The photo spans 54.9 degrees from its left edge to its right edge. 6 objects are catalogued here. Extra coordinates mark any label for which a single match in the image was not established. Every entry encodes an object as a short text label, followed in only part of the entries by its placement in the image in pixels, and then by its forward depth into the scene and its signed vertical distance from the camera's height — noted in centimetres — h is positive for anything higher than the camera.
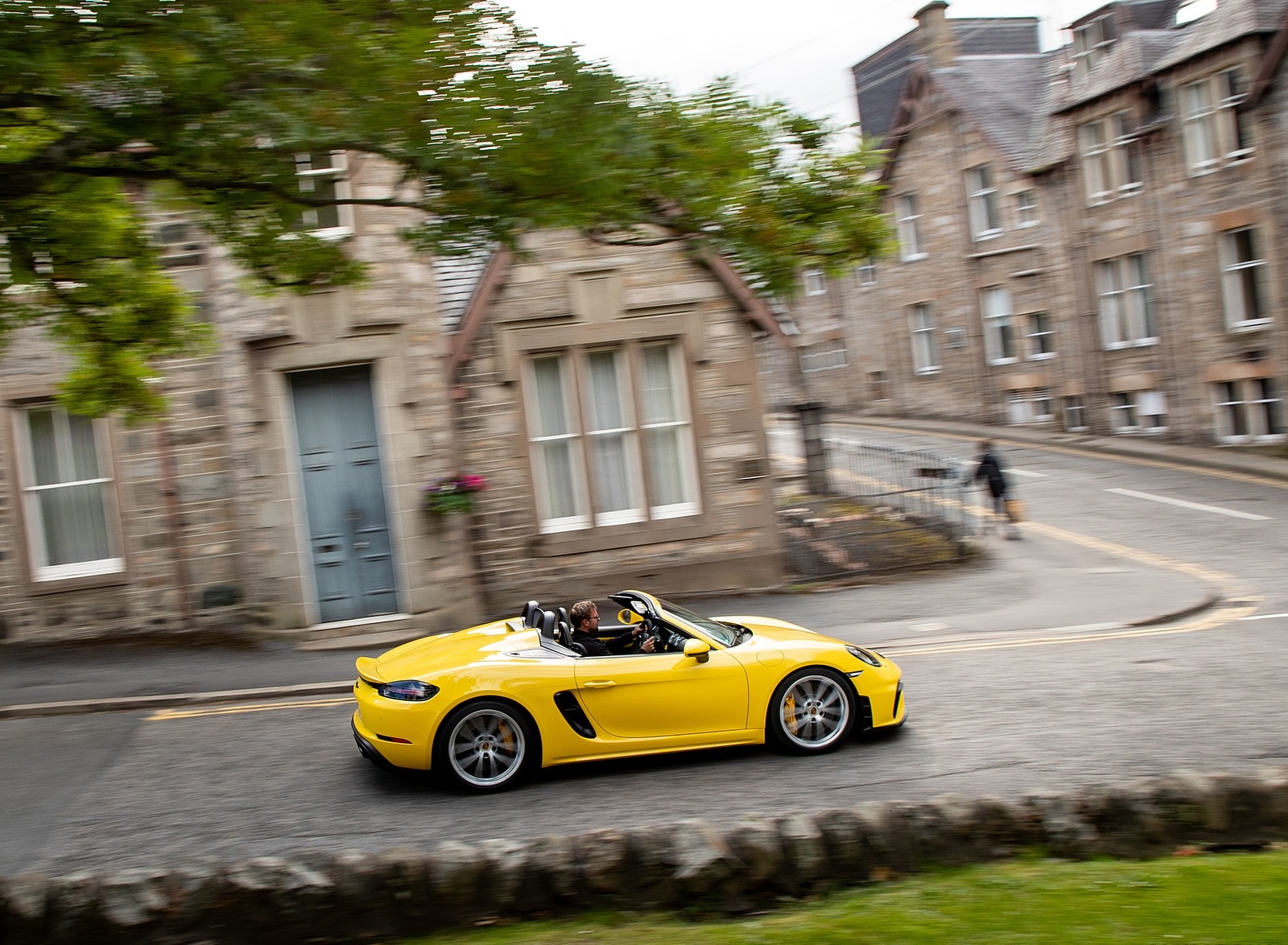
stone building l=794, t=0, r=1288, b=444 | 2811 +410
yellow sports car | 785 -166
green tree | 693 +210
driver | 836 -130
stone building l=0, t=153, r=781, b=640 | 1462 +18
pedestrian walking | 2100 -140
